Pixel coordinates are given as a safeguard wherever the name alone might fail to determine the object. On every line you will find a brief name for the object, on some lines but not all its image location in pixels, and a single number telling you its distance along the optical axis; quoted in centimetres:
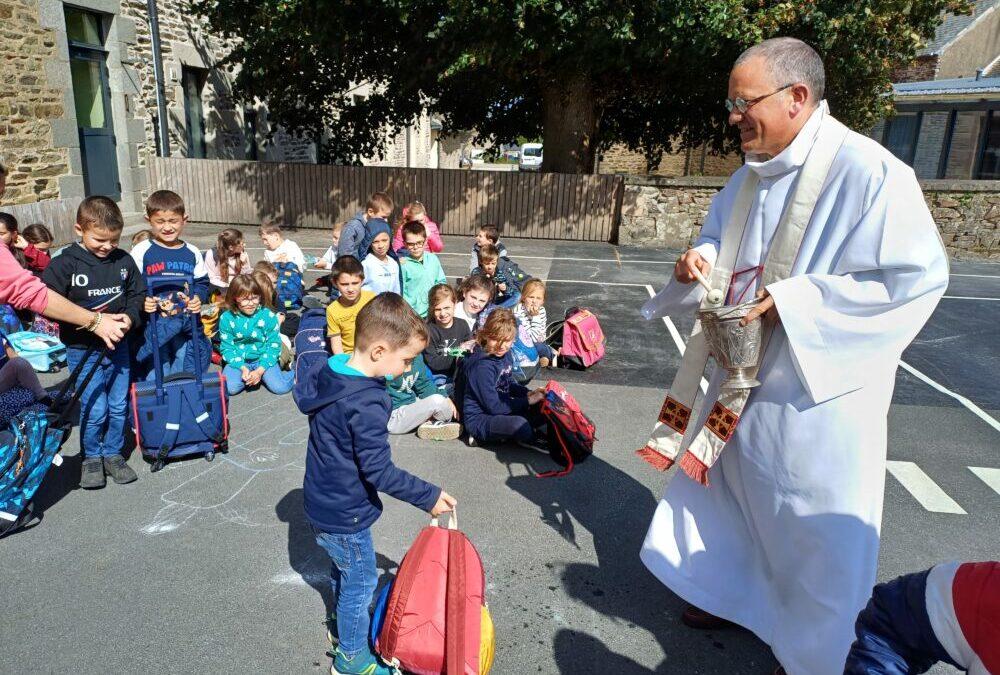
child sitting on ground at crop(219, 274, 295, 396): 607
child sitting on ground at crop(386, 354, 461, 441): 515
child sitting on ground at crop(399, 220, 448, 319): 715
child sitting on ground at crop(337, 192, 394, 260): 740
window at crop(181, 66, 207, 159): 1695
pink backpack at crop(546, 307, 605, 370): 682
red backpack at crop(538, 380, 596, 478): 474
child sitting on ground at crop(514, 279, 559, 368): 675
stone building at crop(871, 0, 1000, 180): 1911
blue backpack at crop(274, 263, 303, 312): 807
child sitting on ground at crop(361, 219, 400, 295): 683
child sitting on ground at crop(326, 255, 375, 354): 573
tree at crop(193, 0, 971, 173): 1154
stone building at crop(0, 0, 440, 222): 1130
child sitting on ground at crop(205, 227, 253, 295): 753
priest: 249
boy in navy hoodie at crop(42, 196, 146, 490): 410
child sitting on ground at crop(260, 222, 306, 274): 816
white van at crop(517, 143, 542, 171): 4664
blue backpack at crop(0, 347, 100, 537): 358
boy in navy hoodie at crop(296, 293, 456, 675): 260
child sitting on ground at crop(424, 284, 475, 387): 595
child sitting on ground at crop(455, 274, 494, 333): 664
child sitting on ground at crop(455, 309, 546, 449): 491
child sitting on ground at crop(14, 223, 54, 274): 657
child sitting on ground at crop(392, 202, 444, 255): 877
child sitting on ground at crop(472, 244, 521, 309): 781
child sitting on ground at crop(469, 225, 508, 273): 823
